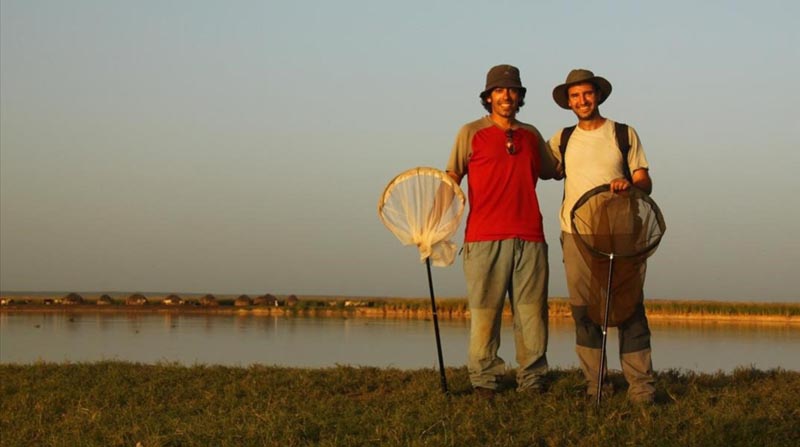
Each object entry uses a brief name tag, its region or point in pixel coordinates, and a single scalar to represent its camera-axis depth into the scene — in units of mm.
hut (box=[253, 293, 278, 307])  38362
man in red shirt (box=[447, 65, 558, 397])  5883
